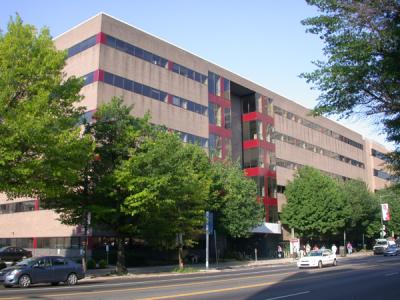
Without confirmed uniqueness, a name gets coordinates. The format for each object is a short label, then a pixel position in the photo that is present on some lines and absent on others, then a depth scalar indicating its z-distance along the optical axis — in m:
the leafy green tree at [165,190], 29.05
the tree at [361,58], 11.73
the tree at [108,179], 29.62
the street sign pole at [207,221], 36.90
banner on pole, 67.38
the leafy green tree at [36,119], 22.39
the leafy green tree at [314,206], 57.69
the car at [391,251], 53.98
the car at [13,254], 39.83
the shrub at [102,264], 35.28
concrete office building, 44.38
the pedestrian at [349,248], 64.06
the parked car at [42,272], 21.38
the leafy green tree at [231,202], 42.31
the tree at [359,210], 63.34
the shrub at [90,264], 34.72
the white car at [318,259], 33.56
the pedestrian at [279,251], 56.56
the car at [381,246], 58.19
